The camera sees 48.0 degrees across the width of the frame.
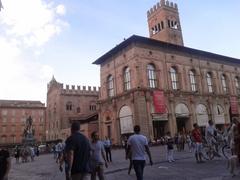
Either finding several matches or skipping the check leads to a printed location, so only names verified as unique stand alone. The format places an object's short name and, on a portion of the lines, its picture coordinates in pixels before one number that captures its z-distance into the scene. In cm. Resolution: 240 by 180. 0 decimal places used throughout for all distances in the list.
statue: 3407
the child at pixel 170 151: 1360
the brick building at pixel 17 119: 7094
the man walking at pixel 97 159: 700
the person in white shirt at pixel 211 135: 1197
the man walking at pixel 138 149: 644
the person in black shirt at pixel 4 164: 533
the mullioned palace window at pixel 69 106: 5288
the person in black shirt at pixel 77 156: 466
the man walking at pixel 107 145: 1588
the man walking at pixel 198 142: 1195
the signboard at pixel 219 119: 3535
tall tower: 4775
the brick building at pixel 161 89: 2984
